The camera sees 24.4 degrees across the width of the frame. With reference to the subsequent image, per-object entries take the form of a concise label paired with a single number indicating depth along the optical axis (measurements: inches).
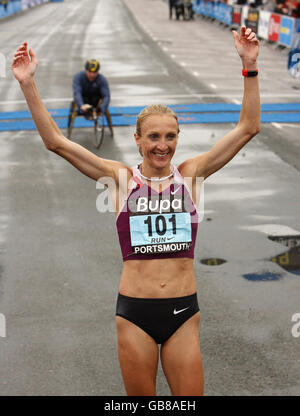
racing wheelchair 575.5
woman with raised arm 152.1
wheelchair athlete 558.9
